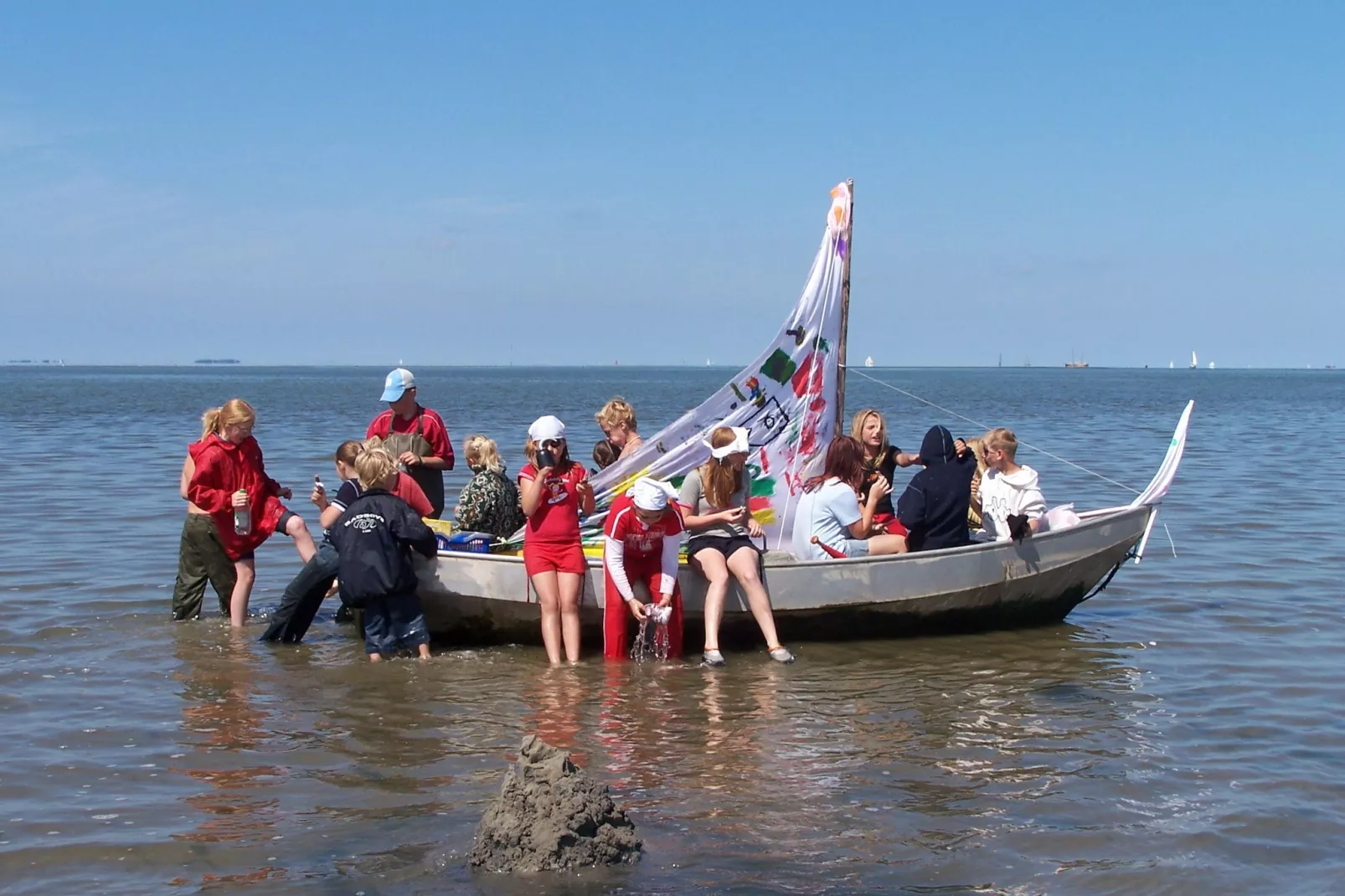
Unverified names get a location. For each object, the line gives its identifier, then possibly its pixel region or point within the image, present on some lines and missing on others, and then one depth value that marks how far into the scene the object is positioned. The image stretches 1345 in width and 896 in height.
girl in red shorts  8.35
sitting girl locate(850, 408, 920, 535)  9.69
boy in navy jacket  8.34
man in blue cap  9.41
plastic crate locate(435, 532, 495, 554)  9.11
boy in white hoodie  9.44
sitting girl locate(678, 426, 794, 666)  8.53
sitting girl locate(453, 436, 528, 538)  9.20
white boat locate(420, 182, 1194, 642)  8.90
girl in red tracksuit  8.30
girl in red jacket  8.95
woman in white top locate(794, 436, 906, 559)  8.92
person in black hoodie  9.17
